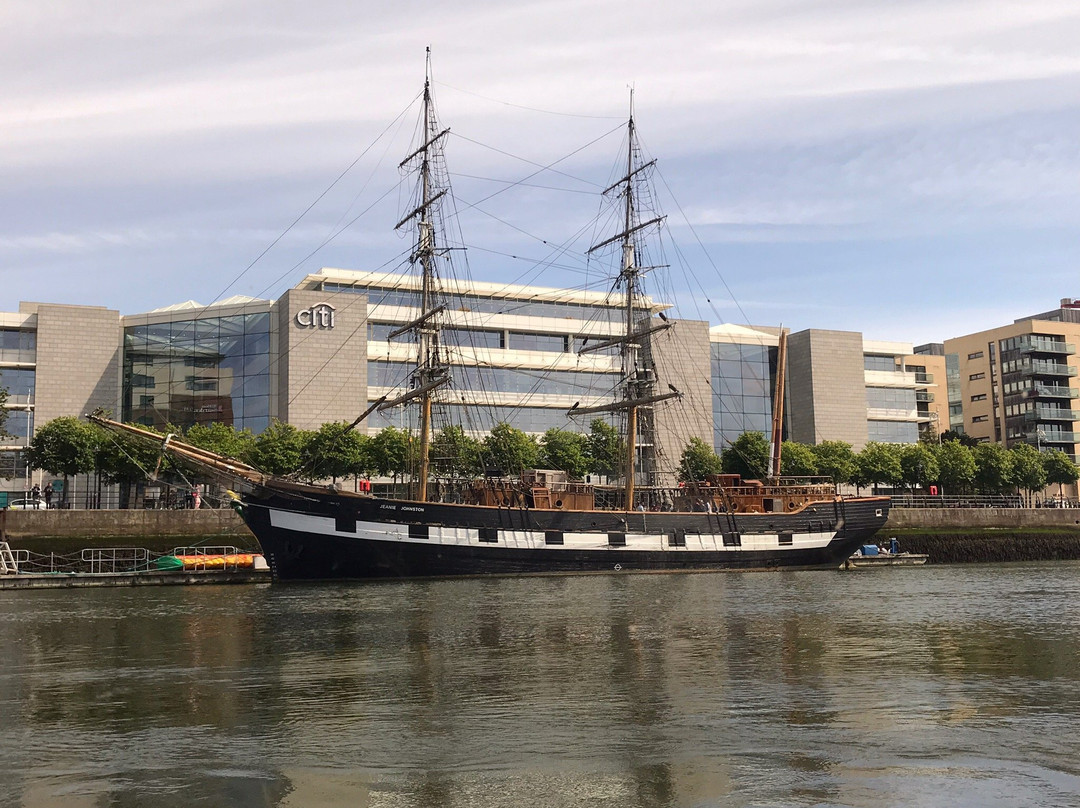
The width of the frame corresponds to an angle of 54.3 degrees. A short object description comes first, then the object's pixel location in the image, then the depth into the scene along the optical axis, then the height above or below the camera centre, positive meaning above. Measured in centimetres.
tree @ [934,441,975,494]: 9356 +326
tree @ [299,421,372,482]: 7156 +424
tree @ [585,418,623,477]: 8106 +481
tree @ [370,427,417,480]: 7406 +452
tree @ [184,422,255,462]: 6888 +518
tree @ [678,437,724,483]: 8431 +366
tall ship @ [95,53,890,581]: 4747 -19
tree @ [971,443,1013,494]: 9569 +308
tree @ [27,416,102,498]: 6931 +493
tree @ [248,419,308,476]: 7119 +440
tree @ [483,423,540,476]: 7488 +436
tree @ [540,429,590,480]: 7962 +428
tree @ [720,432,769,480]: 8544 +403
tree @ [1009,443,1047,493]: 9738 +274
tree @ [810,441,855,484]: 8888 +379
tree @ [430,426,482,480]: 5706 +369
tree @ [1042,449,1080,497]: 10125 +294
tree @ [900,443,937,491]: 9275 +329
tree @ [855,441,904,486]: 9094 +316
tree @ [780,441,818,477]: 8756 +369
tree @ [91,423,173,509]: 6656 +382
